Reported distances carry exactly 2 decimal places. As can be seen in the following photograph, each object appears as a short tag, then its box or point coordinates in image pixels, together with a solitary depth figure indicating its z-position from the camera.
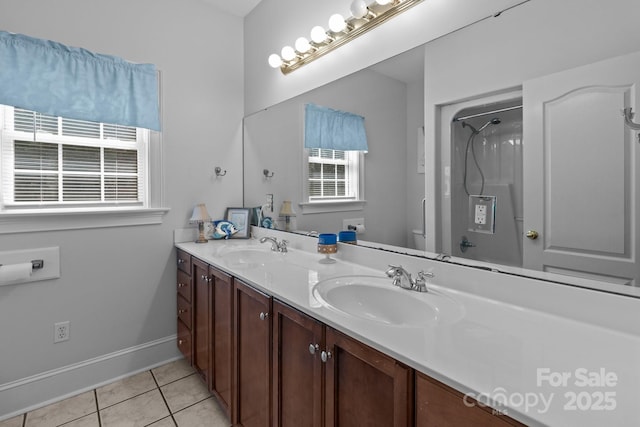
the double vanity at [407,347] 0.62
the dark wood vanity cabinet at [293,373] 0.73
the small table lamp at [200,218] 2.35
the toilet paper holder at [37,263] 1.85
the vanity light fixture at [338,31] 1.50
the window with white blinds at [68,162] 1.82
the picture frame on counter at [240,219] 2.50
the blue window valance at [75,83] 1.72
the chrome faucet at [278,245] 2.03
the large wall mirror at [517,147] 0.91
